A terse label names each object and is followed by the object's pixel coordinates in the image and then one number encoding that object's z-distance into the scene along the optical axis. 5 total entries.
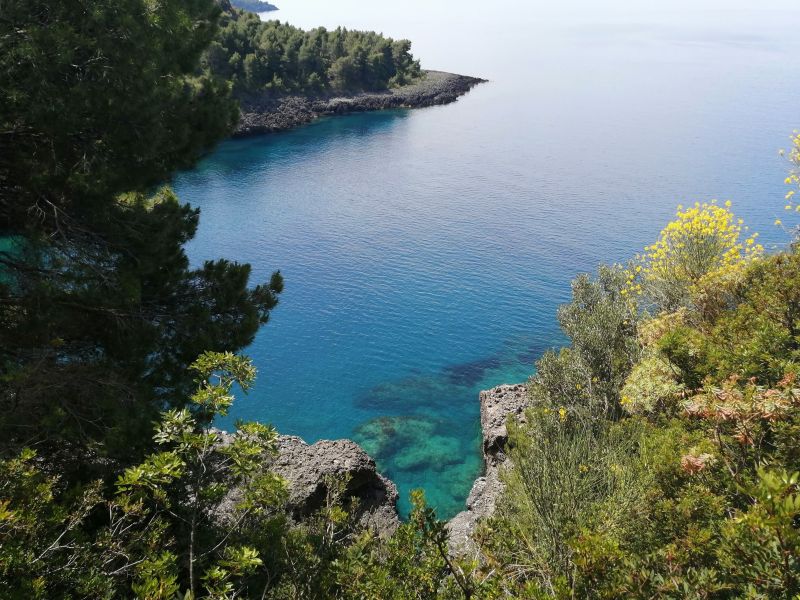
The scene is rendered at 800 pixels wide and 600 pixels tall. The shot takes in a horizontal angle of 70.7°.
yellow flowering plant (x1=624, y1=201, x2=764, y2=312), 23.94
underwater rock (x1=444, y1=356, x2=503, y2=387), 34.53
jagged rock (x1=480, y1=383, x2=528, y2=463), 26.77
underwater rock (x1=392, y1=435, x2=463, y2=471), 27.48
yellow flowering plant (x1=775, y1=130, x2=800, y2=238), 22.34
